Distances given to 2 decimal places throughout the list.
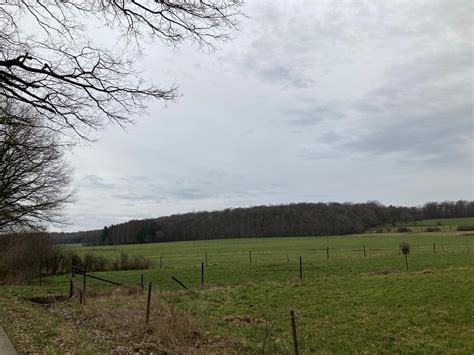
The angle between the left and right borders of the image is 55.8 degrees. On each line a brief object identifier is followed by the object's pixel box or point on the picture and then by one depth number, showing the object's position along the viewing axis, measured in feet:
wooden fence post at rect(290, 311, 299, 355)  24.14
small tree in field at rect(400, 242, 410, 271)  139.33
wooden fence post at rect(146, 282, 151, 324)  36.89
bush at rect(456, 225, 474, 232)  316.19
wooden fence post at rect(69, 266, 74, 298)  64.98
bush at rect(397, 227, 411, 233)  350.76
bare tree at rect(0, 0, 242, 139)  22.89
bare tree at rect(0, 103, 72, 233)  81.00
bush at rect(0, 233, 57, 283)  114.11
